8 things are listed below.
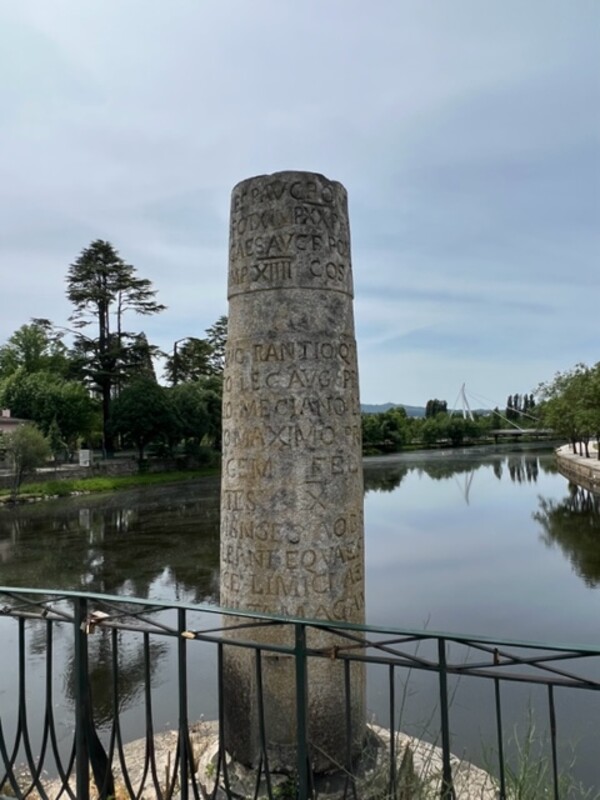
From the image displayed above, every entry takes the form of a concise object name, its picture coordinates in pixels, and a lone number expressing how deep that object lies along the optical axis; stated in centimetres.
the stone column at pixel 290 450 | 377
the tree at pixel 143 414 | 3859
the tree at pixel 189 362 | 5352
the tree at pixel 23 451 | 2900
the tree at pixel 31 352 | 5319
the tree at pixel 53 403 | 4100
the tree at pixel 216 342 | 5666
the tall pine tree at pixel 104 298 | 4081
